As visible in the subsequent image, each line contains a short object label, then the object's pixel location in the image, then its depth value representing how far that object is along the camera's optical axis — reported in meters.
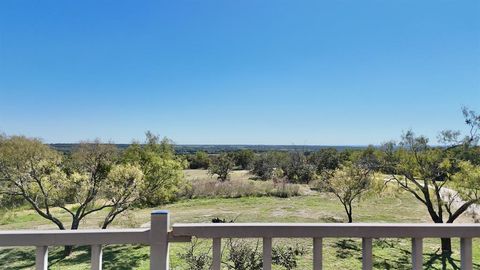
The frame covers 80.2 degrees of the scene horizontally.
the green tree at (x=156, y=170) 9.73
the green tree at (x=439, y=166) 7.57
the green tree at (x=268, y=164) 19.26
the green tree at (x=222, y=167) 18.31
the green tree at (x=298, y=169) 18.17
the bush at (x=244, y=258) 4.72
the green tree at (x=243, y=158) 25.20
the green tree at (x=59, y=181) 8.23
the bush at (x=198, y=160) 26.92
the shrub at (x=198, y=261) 4.70
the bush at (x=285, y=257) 5.59
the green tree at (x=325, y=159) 18.92
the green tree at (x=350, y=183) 9.32
